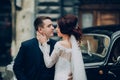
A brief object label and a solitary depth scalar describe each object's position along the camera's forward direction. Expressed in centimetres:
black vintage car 389
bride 304
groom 312
